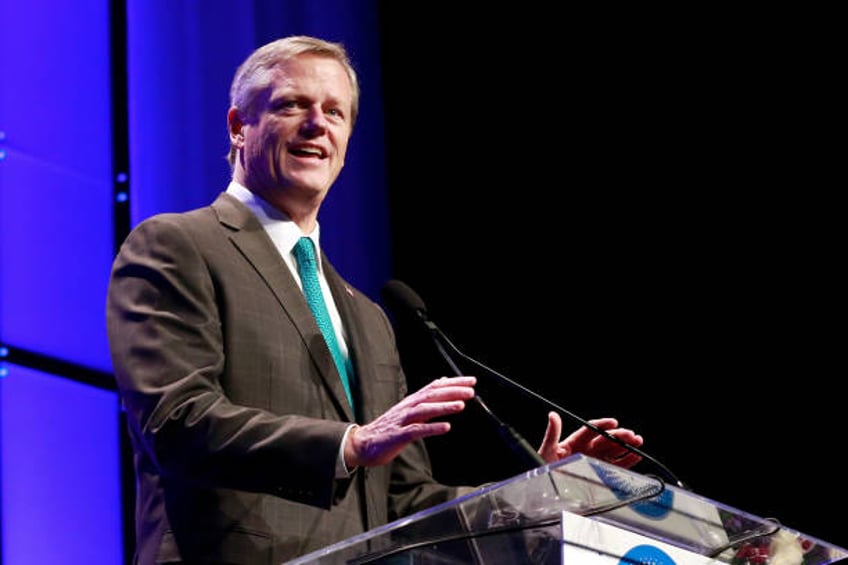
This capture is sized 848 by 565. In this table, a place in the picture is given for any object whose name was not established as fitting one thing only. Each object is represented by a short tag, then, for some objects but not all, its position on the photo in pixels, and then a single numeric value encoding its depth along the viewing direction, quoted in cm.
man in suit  521
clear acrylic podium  496
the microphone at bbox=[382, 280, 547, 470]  515
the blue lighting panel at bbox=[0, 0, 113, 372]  619
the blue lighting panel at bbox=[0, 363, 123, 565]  607
